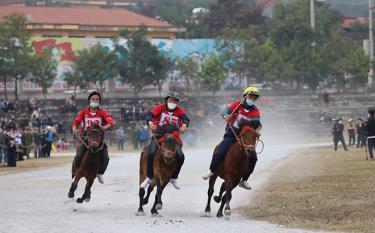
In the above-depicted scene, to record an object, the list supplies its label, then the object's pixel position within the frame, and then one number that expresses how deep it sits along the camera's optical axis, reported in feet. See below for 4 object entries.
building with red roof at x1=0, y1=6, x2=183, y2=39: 354.74
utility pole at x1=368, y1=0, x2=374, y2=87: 334.19
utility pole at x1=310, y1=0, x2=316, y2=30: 337.11
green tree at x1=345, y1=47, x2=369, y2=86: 330.34
